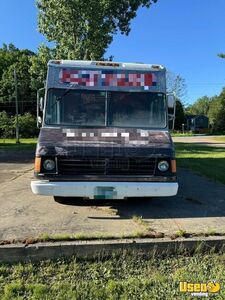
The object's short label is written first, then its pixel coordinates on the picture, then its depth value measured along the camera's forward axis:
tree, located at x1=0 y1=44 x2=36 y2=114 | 35.28
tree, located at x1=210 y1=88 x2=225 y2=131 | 45.25
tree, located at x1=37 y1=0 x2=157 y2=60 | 15.89
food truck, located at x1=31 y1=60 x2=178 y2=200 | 3.78
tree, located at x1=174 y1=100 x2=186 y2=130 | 44.57
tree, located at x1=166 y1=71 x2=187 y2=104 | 43.04
